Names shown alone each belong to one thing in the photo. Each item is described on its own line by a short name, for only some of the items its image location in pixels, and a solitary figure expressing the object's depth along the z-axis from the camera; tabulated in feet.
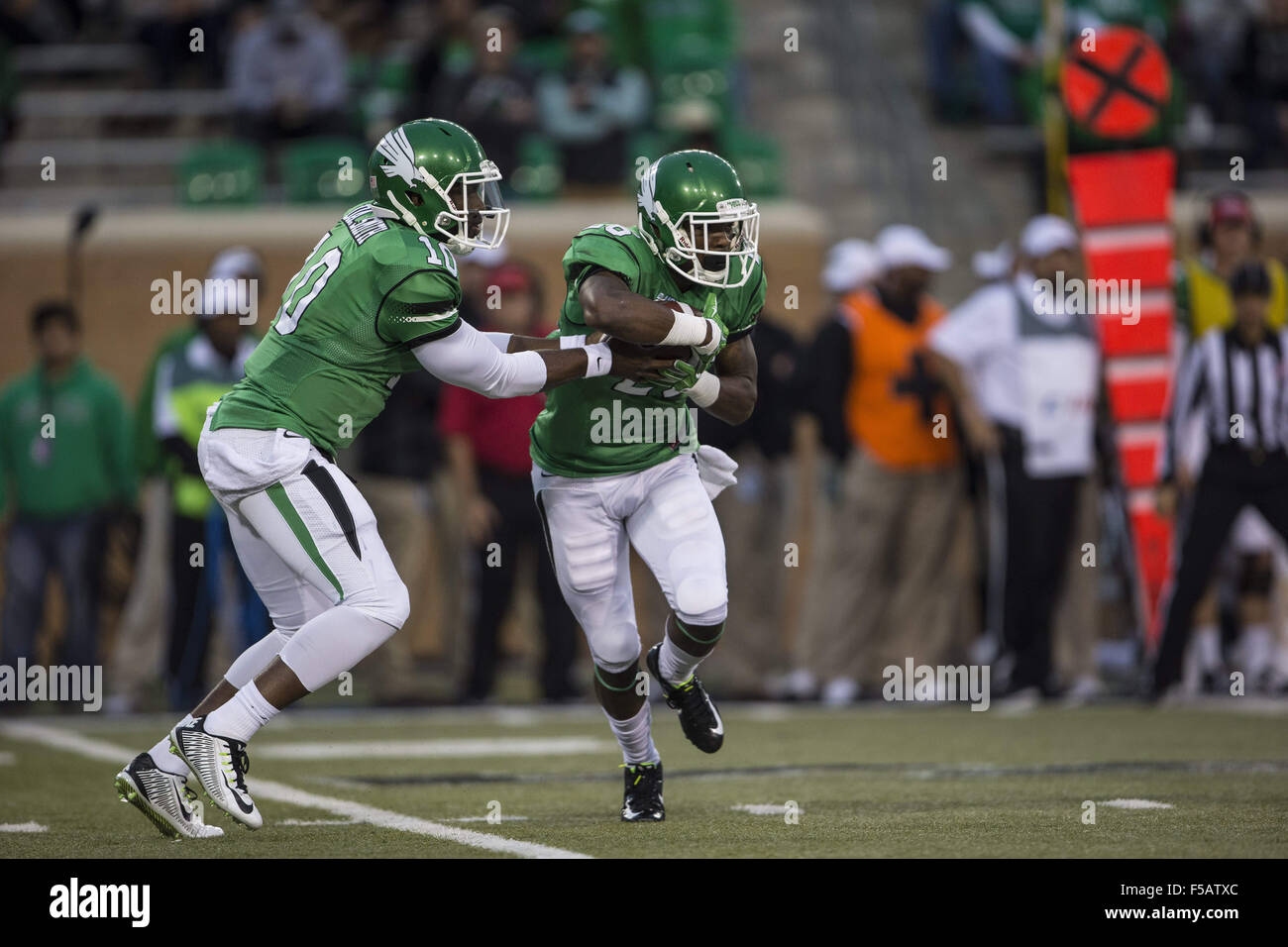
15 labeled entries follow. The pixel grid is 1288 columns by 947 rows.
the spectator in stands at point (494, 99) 40.22
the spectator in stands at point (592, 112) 41.93
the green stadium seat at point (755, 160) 41.81
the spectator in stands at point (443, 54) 42.55
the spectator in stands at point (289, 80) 43.21
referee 29.27
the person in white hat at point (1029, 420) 31.71
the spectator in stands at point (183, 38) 46.44
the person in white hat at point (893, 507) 33.14
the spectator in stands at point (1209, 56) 45.55
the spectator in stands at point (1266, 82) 43.80
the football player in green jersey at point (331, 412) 17.37
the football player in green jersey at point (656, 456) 18.79
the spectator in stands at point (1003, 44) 45.60
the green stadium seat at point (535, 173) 41.22
